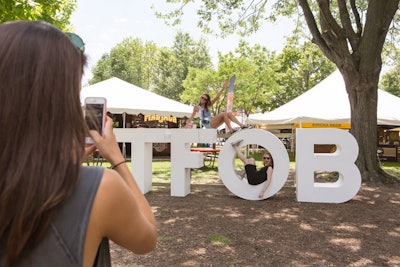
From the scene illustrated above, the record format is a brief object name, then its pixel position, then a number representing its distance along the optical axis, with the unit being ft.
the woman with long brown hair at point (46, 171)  3.06
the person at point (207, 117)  30.68
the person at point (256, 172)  24.63
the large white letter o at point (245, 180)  24.61
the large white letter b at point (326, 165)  24.09
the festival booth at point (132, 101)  46.32
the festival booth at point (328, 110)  45.39
